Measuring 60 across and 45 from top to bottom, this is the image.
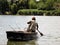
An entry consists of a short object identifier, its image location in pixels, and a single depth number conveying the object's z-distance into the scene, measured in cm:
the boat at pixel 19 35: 998
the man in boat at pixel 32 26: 1073
